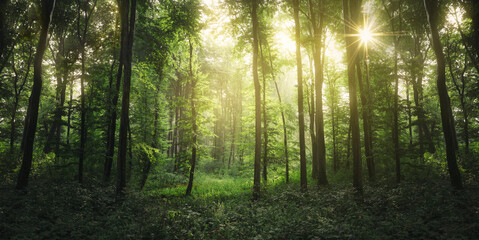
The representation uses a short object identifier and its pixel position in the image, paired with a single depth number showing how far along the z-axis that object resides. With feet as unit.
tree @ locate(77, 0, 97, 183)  39.09
